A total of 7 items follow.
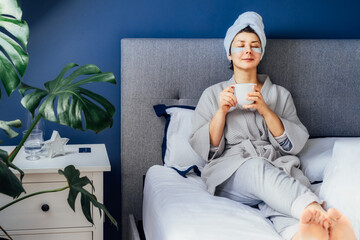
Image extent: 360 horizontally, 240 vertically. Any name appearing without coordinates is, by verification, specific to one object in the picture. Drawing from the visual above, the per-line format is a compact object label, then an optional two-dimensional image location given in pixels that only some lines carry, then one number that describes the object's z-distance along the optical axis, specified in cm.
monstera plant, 145
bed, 214
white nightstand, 186
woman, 158
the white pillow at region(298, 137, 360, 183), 197
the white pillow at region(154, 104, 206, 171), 213
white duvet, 143
